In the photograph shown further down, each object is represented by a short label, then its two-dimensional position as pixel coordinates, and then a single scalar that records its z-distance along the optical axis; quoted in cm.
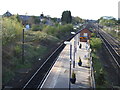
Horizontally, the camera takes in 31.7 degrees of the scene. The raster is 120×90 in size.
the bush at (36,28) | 5184
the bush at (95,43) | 2946
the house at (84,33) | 3175
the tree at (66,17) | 7971
